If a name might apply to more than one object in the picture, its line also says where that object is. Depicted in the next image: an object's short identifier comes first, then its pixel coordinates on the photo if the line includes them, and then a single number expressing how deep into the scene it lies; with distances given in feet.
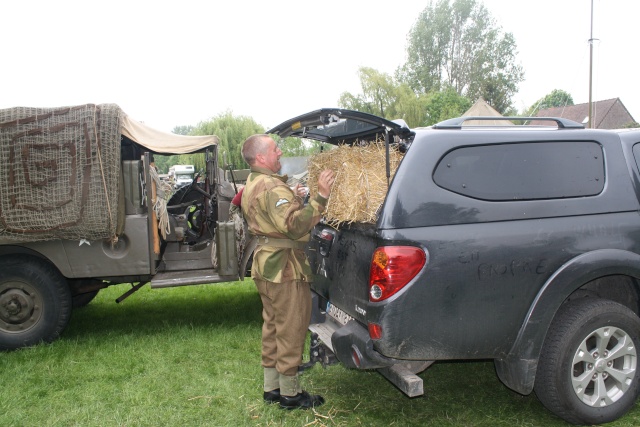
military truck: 17.67
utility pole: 88.12
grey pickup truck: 10.41
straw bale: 11.16
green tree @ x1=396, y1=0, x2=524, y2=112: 193.98
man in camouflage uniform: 12.41
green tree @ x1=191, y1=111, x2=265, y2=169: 138.72
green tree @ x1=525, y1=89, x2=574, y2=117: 258.37
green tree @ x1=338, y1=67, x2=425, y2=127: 148.25
